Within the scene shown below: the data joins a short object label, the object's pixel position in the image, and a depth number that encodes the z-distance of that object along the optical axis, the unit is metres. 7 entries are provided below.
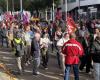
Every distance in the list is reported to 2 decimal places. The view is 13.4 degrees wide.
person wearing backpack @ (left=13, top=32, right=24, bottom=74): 15.02
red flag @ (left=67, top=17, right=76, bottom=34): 17.39
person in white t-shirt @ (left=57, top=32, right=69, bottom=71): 14.62
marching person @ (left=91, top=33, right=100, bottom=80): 11.27
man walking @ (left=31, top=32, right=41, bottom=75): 15.12
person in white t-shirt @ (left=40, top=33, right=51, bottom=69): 16.64
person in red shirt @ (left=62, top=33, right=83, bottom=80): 12.09
